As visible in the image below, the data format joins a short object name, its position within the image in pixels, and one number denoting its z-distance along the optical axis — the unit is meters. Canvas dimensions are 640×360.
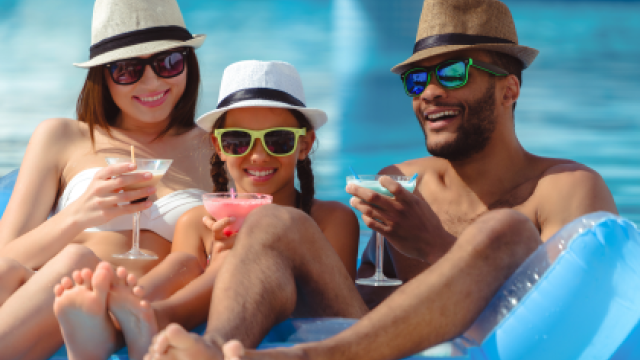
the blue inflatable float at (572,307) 2.55
